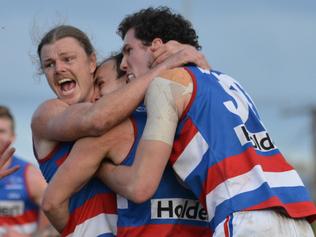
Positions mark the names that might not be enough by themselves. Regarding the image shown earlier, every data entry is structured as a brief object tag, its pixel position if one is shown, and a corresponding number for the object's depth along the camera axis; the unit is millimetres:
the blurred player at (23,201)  21062
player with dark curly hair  11039
